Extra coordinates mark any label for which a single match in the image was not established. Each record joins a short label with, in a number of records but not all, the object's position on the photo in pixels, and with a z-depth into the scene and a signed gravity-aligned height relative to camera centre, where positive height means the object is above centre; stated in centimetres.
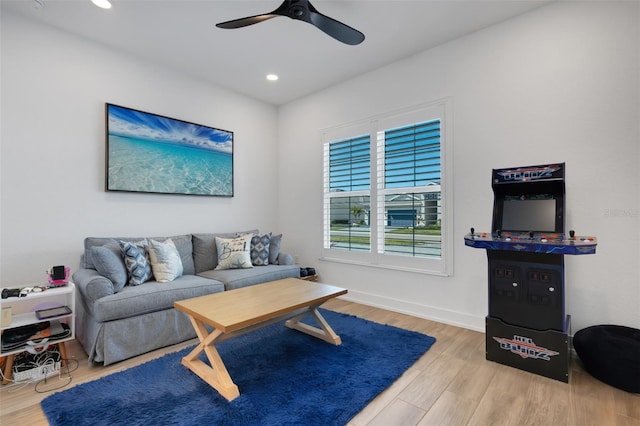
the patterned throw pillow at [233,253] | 345 -48
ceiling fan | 199 +135
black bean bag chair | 179 -89
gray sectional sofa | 219 -74
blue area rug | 161 -111
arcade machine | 198 -40
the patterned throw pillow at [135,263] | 264 -46
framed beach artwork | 308 +67
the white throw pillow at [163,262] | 281 -48
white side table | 197 -80
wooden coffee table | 181 -65
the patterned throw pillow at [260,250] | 366 -47
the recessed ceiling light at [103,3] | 240 +171
